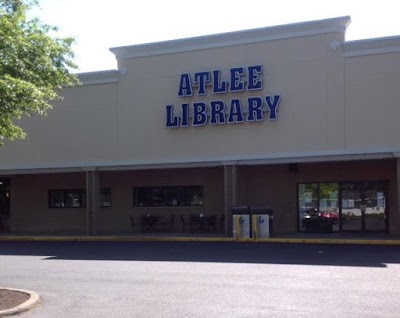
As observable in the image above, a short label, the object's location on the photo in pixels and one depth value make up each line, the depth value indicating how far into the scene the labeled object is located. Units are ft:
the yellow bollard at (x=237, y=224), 70.64
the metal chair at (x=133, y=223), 85.94
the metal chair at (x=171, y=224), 84.84
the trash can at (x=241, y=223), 70.85
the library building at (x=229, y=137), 71.00
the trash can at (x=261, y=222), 70.68
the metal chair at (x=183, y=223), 83.97
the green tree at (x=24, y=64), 33.01
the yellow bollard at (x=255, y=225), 70.33
